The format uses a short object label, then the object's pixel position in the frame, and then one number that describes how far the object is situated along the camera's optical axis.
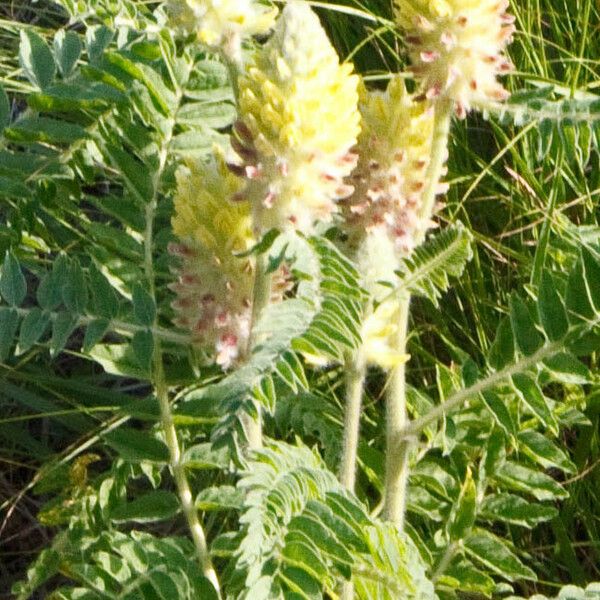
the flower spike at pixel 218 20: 0.92
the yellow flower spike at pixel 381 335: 0.95
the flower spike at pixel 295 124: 0.88
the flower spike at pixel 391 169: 0.94
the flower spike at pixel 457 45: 0.94
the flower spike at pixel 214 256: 0.93
